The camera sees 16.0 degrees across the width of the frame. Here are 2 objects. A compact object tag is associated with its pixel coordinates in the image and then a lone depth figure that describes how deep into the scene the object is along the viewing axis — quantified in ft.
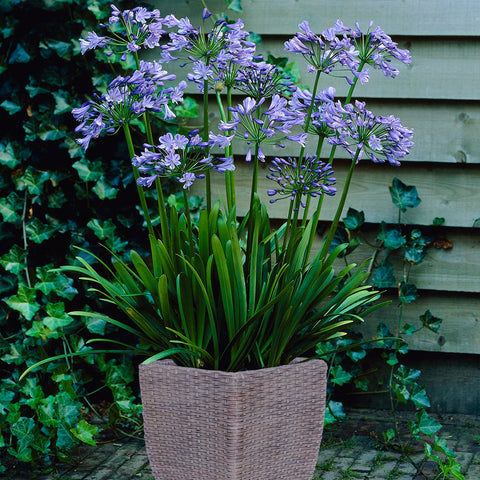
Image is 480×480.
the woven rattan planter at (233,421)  10.33
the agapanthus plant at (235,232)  10.29
